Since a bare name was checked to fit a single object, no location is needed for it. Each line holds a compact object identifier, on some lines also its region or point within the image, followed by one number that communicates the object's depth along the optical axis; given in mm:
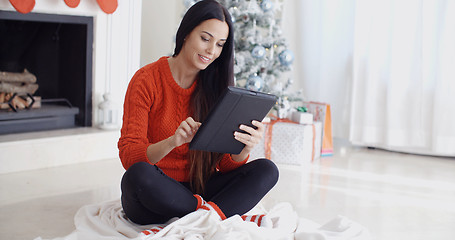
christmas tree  3379
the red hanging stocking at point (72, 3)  2986
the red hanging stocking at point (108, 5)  3133
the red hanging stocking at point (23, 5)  2768
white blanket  1745
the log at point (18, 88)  2982
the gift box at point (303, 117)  3350
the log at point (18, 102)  2934
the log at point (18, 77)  3000
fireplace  2840
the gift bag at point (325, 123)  3580
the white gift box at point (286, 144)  3256
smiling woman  1749
